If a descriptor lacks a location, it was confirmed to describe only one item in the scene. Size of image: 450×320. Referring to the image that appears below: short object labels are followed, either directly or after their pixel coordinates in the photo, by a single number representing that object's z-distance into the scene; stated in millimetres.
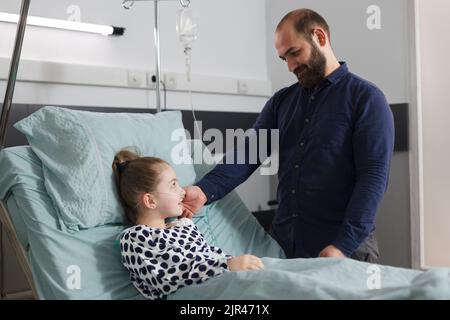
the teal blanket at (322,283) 1059
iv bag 2568
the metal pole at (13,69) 1754
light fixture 2238
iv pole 2510
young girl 1372
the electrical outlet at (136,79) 2617
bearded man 1658
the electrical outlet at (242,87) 3131
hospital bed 1142
